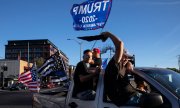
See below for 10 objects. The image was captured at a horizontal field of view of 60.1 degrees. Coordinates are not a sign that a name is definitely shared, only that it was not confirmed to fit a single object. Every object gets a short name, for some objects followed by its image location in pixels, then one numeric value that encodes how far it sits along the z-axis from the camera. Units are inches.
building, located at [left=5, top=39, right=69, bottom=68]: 2866.3
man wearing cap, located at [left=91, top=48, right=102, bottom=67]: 99.1
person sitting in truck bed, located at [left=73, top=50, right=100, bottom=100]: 88.2
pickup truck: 70.2
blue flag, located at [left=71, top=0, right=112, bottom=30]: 225.0
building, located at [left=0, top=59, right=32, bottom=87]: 1407.4
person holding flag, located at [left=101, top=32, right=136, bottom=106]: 80.2
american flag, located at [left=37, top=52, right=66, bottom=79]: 177.5
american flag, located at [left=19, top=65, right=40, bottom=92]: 204.2
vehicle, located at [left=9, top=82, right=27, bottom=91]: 1040.9
